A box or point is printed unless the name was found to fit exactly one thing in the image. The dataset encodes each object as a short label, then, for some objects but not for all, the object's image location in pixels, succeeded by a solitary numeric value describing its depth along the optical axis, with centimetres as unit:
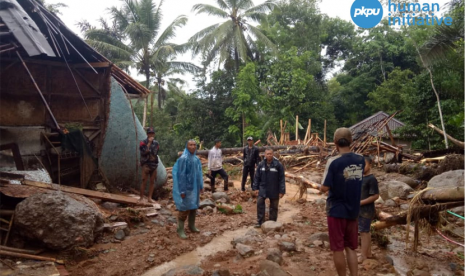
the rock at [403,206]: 780
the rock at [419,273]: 428
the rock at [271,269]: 396
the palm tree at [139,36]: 2053
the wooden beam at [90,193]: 546
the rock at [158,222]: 632
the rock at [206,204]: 779
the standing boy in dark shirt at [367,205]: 414
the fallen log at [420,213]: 417
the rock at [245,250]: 475
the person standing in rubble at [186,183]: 555
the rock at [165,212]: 682
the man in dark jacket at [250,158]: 973
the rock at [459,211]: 707
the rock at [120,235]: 537
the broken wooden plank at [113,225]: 547
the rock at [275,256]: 444
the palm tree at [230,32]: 2208
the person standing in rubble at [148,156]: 725
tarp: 779
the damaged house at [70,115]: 650
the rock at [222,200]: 847
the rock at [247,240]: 532
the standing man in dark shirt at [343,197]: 338
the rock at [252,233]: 575
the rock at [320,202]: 885
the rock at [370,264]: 428
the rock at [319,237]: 543
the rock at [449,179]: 796
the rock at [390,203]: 820
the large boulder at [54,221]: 444
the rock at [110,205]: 648
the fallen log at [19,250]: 418
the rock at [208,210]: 755
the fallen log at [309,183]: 880
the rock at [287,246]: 493
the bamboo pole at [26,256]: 407
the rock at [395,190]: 902
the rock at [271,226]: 587
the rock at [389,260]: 460
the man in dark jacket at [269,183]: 623
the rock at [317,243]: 523
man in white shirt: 960
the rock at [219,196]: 869
